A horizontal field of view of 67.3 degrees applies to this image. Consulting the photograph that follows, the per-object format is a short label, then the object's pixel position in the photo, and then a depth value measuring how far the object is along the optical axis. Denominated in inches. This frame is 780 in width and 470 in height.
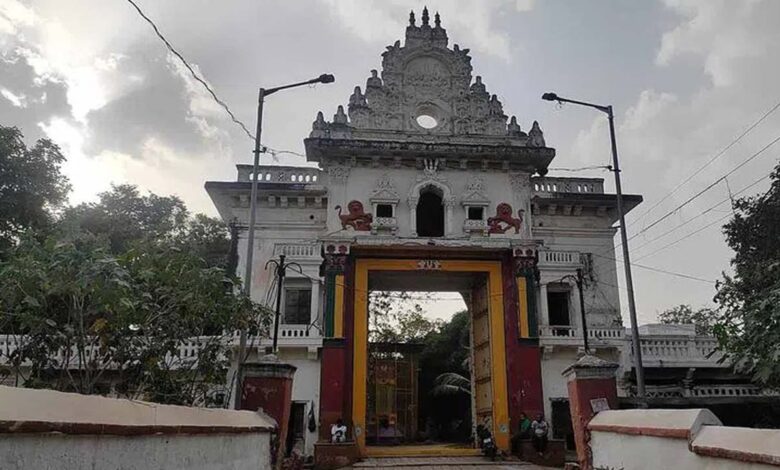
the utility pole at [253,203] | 410.6
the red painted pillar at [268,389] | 386.3
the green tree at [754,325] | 288.8
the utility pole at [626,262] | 477.0
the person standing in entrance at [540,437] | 590.6
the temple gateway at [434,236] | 655.8
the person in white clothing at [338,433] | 593.3
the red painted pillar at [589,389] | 332.8
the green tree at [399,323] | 1238.9
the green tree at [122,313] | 264.4
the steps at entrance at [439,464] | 532.7
